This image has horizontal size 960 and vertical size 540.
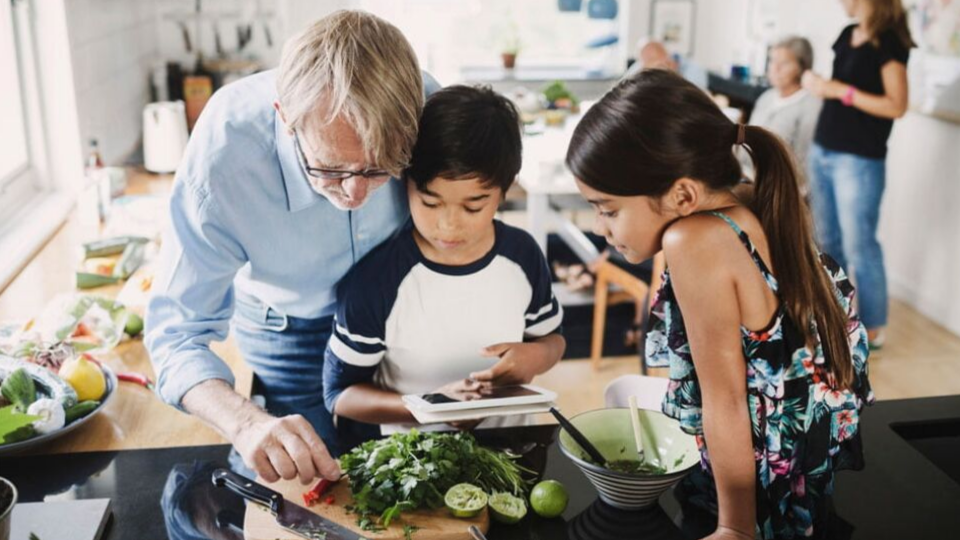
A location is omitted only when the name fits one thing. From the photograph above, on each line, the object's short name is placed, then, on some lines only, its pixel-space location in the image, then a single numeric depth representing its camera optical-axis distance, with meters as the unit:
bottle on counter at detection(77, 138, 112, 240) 2.78
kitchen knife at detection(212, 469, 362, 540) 1.20
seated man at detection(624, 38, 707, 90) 4.53
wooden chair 3.63
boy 1.49
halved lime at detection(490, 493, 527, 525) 1.25
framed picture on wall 6.12
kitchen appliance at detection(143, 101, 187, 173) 3.38
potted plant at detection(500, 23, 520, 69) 5.96
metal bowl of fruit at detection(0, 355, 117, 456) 1.46
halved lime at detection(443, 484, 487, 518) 1.23
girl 1.19
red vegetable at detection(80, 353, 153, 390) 1.82
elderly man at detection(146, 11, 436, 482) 1.34
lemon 1.65
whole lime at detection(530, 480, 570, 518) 1.26
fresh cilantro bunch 1.24
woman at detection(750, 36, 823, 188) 3.97
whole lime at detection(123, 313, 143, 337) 2.03
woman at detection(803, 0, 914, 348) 3.64
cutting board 1.21
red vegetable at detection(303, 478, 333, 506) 1.27
